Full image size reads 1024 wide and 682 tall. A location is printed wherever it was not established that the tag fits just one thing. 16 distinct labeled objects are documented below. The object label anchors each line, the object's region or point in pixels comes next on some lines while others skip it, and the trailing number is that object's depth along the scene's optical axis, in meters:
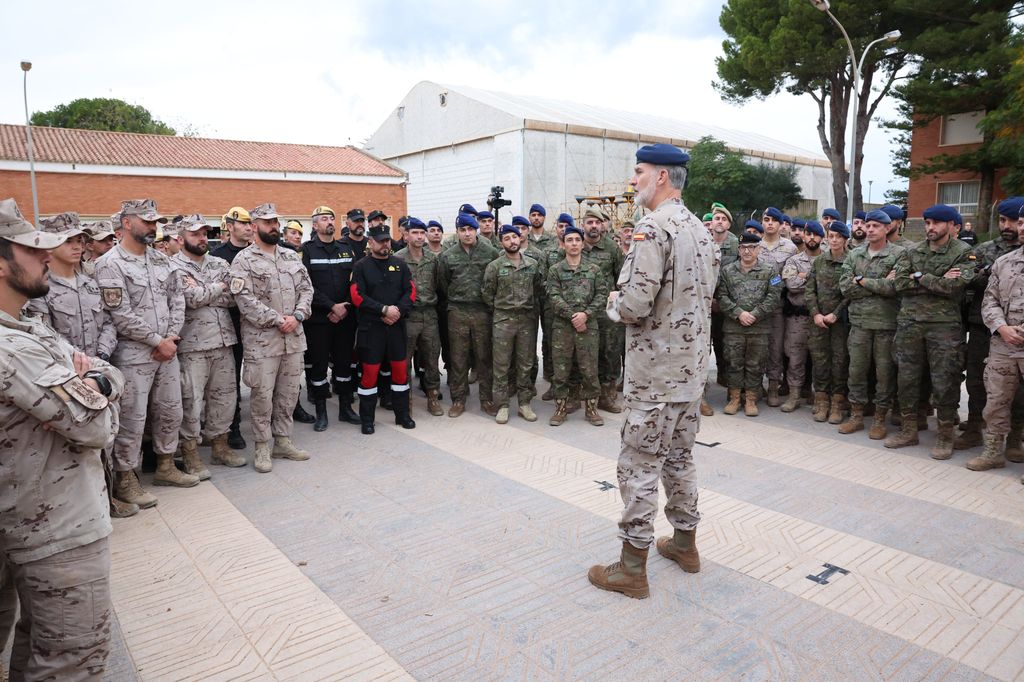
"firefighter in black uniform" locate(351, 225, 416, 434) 6.44
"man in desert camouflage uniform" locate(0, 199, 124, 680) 2.14
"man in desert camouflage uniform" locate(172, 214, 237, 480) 5.27
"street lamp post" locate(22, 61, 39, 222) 23.52
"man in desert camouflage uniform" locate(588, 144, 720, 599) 3.36
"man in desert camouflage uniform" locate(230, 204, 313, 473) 5.45
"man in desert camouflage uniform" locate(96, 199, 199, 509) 4.67
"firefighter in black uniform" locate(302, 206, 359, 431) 6.73
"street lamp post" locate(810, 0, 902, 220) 14.66
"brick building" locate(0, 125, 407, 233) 25.69
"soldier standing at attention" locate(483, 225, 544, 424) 6.90
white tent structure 29.80
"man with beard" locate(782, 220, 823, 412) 6.98
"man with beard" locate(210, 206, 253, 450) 6.16
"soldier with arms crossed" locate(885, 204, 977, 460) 5.55
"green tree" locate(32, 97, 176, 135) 42.94
